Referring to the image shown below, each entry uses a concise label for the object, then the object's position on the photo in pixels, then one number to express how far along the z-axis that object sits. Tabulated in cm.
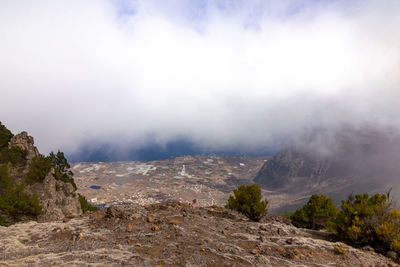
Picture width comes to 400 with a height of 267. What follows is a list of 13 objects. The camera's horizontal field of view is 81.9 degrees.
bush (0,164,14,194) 3894
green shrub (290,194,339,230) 2730
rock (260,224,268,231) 1913
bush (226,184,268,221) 2420
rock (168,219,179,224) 1762
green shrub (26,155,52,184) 4383
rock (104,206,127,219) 1861
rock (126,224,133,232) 1631
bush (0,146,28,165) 4453
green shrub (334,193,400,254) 1698
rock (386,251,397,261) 1603
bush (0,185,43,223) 3359
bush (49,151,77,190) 5662
